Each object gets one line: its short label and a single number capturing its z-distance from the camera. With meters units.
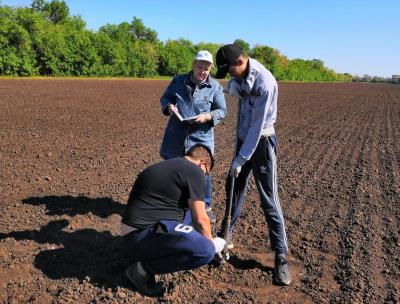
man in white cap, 4.07
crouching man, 3.08
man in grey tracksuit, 3.27
